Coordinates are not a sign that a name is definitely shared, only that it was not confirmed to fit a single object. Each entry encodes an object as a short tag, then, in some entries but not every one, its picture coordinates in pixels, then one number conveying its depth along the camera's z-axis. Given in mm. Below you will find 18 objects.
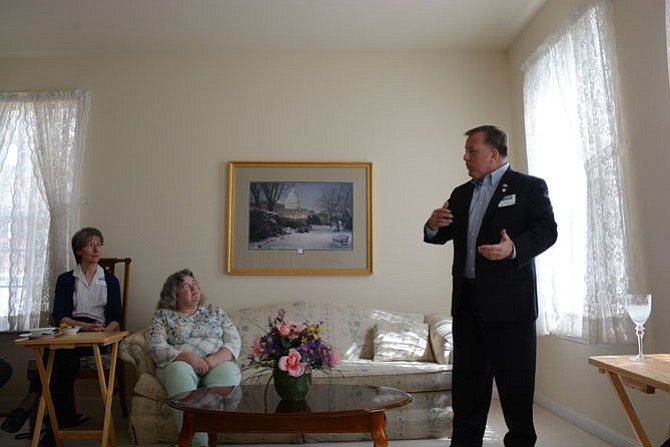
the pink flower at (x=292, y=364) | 2469
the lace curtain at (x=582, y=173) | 3029
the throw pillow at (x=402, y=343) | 3865
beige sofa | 3338
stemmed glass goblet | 2109
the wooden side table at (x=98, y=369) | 2963
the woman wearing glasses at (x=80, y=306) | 3555
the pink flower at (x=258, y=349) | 2545
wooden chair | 3637
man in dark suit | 2426
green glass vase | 2490
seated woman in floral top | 3164
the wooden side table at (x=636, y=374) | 1741
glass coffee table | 2285
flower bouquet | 2482
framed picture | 4566
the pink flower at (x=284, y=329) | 2525
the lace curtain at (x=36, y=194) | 4426
